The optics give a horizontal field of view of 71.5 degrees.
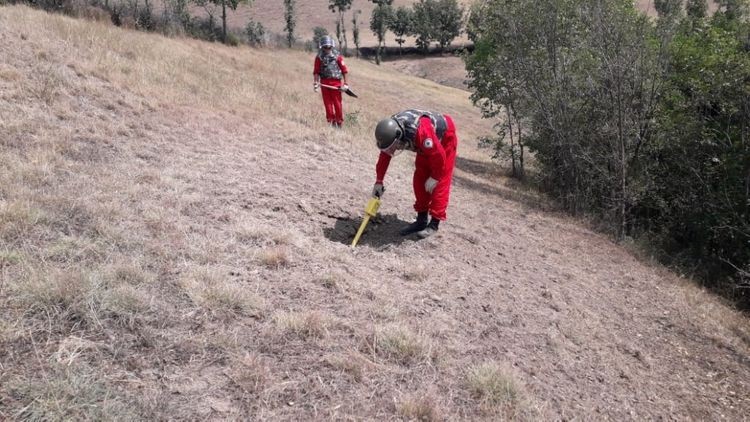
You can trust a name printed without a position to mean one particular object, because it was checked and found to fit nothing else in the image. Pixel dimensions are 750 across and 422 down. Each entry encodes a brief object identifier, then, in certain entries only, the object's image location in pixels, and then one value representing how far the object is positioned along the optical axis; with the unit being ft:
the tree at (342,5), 210.38
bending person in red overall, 16.25
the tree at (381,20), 225.35
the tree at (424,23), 223.71
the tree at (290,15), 170.50
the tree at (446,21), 225.35
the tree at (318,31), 213.46
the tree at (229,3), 98.57
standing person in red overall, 30.99
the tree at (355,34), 219.47
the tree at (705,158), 31.37
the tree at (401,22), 230.68
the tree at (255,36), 110.72
